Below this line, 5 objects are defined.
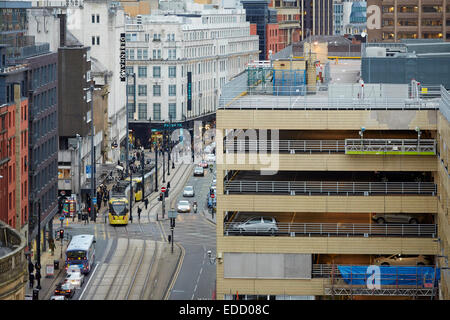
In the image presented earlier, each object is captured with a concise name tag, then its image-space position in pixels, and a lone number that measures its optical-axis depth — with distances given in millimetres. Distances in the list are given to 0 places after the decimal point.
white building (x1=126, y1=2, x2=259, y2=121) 197875
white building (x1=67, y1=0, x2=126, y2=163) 166375
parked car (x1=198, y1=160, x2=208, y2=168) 163125
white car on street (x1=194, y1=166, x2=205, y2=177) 155012
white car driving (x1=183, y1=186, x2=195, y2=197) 136625
